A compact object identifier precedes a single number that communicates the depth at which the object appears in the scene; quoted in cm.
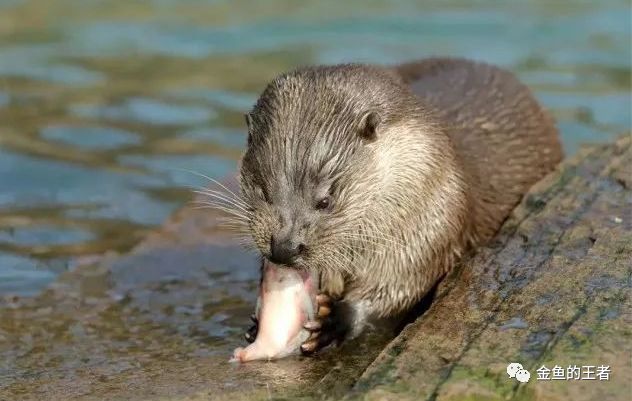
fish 672
